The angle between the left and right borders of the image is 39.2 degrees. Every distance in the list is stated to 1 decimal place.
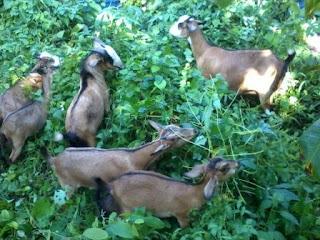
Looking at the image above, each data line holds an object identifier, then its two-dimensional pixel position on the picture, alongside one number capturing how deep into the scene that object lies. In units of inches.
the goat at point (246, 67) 169.4
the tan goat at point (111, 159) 137.6
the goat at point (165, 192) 125.1
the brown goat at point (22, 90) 171.6
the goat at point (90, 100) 156.6
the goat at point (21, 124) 162.0
